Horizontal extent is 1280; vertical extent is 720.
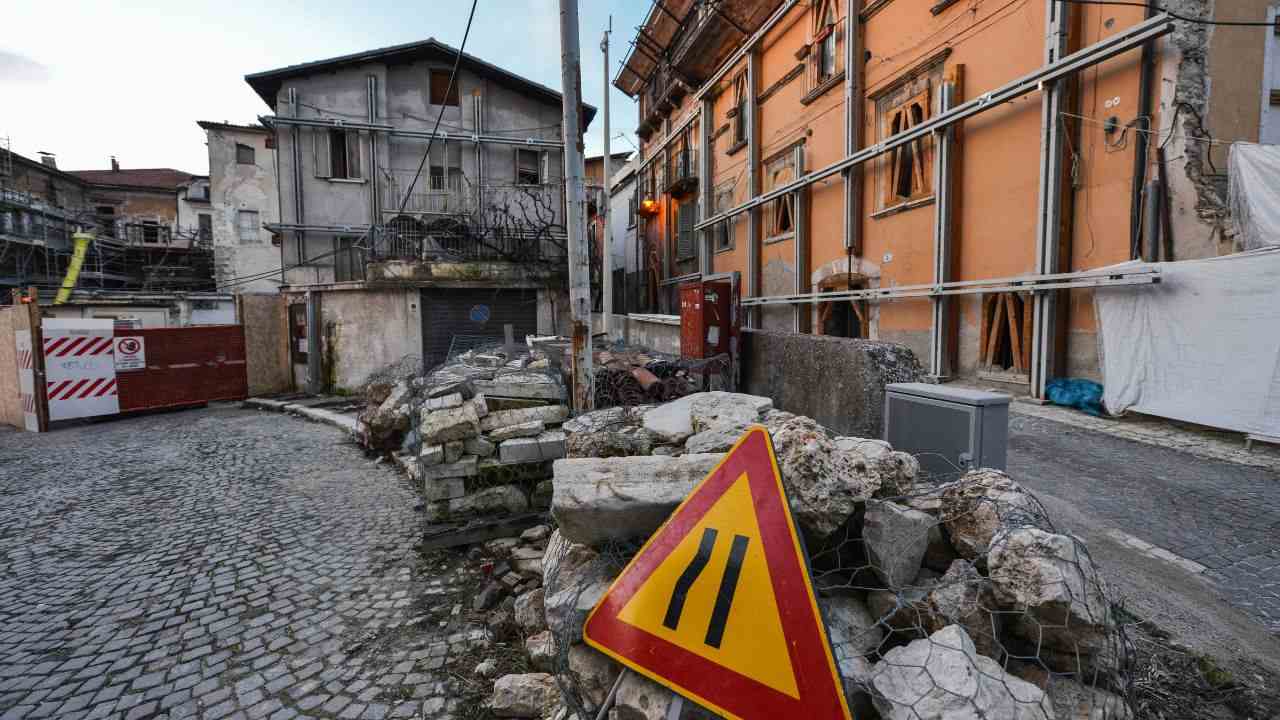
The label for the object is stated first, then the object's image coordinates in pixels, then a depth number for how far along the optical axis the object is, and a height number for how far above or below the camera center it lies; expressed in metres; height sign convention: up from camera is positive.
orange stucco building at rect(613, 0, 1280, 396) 5.67 +2.39
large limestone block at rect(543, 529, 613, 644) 2.17 -1.18
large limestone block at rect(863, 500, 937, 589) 2.08 -0.88
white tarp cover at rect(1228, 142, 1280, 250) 5.31 +1.29
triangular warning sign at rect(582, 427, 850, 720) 1.54 -0.93
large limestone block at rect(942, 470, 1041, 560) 2.07 -0.76
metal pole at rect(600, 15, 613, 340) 11.59 +1.52
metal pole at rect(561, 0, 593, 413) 5.02 +1.17
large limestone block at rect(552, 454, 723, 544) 2.28 -0.75
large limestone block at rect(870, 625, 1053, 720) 1.45 -1.06
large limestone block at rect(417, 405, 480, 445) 4.44 -0.83
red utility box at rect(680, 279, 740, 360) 6.84 +0.08
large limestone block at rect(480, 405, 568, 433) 4.73 -0.82
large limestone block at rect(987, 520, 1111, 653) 1.68 -0.89
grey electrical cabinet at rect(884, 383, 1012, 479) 2.87 -0.61
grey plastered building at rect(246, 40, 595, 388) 14.92 +5.18
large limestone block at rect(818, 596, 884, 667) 1.83 -1.14
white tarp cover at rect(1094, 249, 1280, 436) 4.83 -0.24
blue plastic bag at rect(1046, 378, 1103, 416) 6.26 -0.89
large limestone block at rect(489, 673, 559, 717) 2.46 -1.75
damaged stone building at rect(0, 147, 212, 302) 27.66 +6.42
